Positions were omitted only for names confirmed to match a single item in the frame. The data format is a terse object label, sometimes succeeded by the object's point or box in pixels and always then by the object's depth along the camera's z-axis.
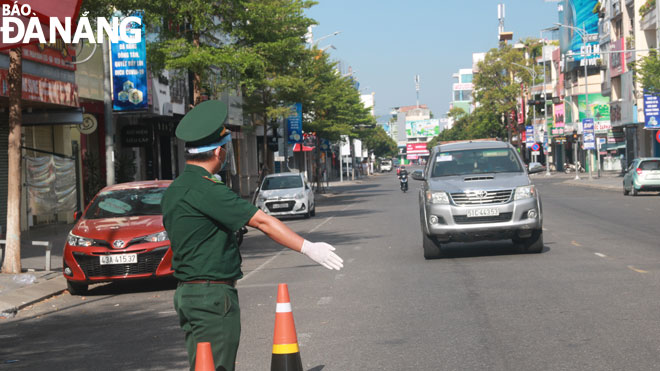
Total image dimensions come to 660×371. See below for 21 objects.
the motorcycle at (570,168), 91.01
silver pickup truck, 14.72
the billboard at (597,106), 84.81
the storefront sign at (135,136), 35.25
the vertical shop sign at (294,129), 50.22
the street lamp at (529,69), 99.50
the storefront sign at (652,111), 51.34
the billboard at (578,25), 82.50
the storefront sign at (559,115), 101.75
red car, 12.83
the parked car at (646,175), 38.03
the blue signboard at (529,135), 102.69
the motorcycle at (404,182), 52.91
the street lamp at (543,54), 84.29
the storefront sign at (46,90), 21.05
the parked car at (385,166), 165.00
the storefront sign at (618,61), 68.12
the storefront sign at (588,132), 60.06
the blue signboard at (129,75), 28.33
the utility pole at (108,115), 20.45
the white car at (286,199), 31.33
